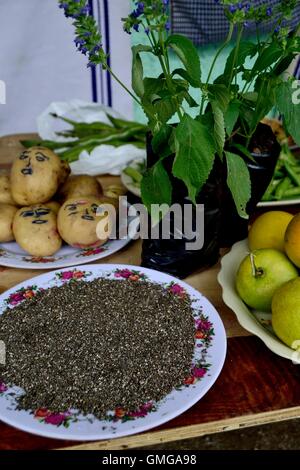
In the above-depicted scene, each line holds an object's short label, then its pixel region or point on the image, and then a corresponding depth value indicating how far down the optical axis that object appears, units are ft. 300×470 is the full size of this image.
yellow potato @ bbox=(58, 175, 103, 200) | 3.00
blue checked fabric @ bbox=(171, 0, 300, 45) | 5.88
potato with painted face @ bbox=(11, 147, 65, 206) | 2.82
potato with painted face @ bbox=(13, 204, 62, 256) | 2.72
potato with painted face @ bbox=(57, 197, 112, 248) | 2.70
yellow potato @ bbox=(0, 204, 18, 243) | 2.83
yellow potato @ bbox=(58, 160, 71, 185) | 2.97
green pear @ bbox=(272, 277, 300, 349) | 1.92
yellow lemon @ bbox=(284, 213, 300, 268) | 2.14
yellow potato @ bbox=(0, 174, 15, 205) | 3.00
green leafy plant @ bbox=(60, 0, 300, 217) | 1.80
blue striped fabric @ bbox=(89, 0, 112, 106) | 5.79
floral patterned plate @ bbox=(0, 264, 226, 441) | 1.65
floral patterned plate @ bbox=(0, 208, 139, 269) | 2.67
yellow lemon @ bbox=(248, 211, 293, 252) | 2.40
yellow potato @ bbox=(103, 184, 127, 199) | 3.16
